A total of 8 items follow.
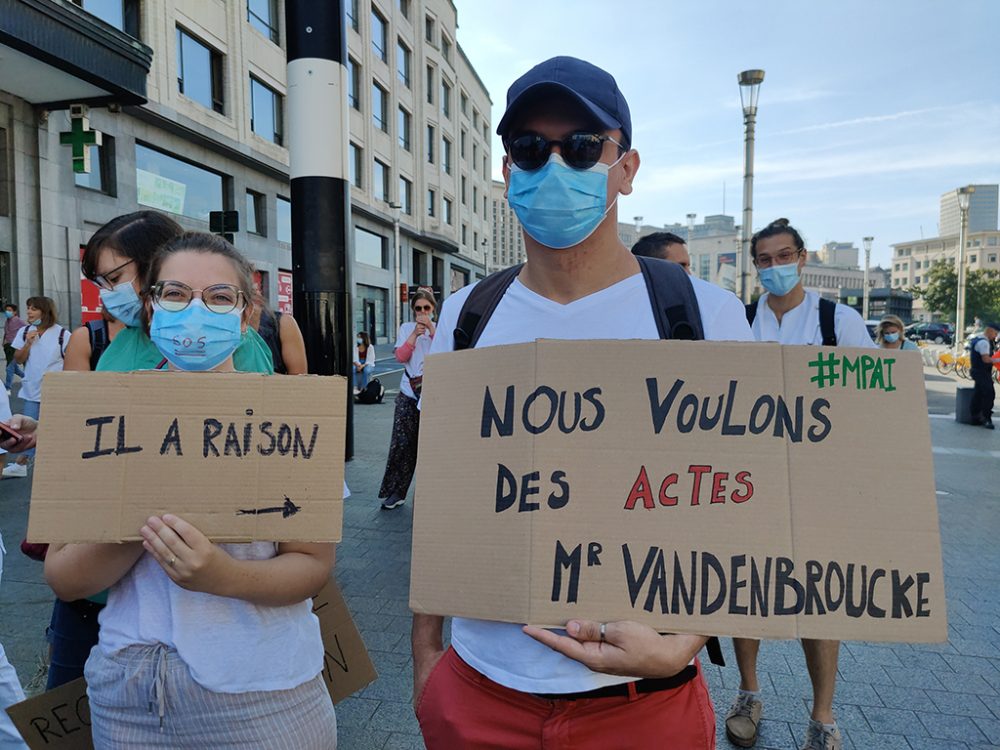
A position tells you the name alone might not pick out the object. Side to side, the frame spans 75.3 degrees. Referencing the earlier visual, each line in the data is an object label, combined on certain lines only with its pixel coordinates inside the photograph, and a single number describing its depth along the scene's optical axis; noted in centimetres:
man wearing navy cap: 130
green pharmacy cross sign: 1298
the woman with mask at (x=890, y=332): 898
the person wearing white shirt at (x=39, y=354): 673
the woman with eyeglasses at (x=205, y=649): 145
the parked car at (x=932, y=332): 4904
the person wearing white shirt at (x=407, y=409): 573
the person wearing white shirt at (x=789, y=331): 251
